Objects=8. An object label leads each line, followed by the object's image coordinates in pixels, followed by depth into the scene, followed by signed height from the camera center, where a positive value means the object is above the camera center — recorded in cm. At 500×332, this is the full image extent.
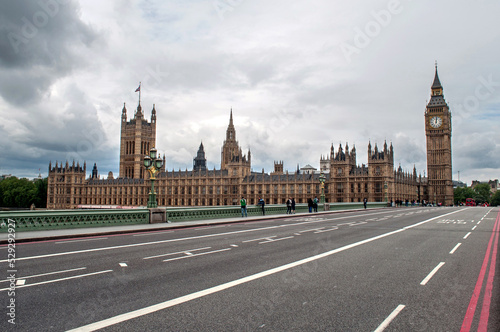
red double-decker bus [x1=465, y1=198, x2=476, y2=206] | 10969 -339
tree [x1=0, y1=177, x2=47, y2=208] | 12775 -117
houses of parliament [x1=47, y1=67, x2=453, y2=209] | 9544 +320
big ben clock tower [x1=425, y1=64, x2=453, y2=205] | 11850 +1457
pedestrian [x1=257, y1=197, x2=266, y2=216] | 3421 -138
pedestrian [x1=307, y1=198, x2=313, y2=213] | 4138 -160
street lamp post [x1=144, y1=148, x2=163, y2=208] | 2482 +182
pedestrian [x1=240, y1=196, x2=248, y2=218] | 3082 -160
